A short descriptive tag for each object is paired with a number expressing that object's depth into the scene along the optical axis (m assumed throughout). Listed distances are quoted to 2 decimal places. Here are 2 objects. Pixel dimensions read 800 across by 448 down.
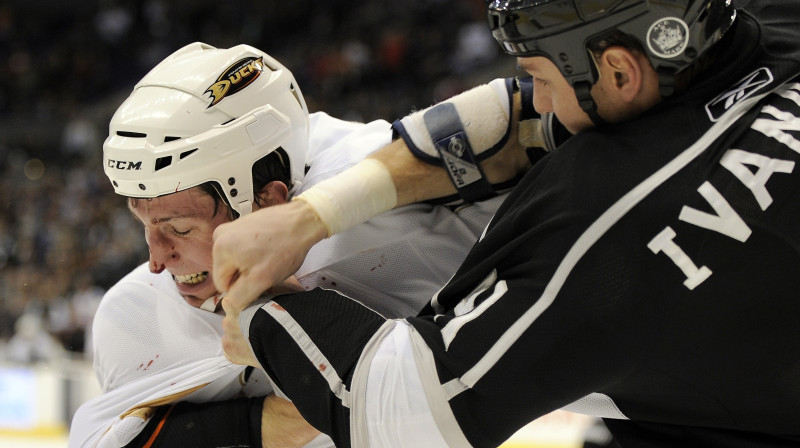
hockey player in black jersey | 4.27
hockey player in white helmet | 4.66
